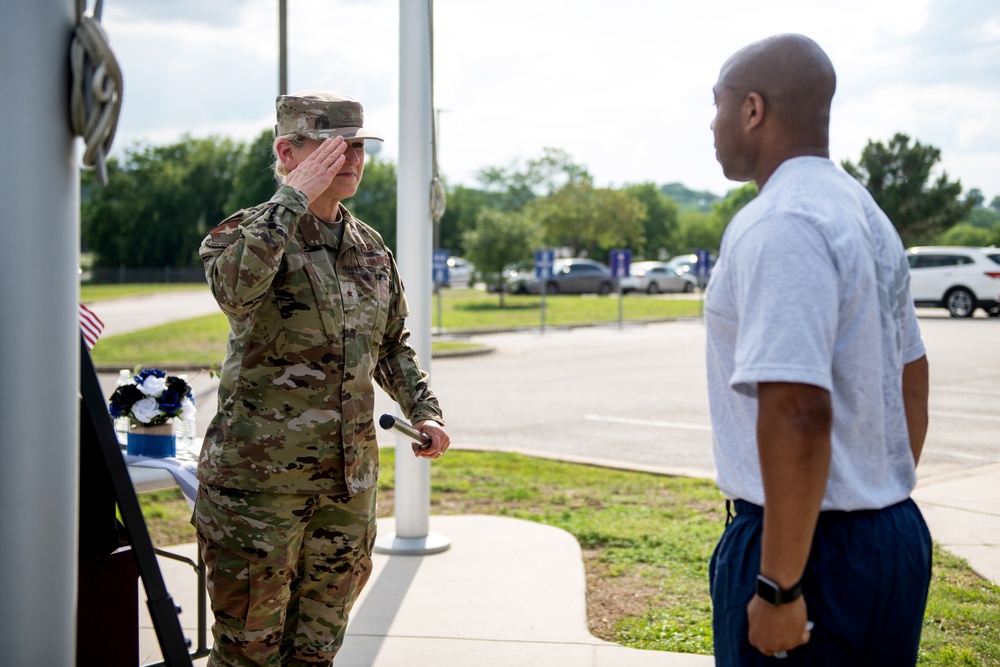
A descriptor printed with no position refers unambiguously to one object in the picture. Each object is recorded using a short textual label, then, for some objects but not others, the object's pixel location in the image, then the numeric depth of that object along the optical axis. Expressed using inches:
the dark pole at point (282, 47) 399.9
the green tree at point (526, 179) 3129.9
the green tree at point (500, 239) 1348.4
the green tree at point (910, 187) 1806.1
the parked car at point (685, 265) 1862.7
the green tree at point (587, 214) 2630.4
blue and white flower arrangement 150.6
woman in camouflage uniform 104.0
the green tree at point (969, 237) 2664.9
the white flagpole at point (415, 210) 211.0
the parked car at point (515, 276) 1387.8
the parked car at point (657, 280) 1744.6
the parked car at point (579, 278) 1636.3
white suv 1007.6
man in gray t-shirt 68.4
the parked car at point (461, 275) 2059.5
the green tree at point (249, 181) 2356.8
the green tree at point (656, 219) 4055.1
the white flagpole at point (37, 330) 72.4
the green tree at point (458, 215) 3161.7
